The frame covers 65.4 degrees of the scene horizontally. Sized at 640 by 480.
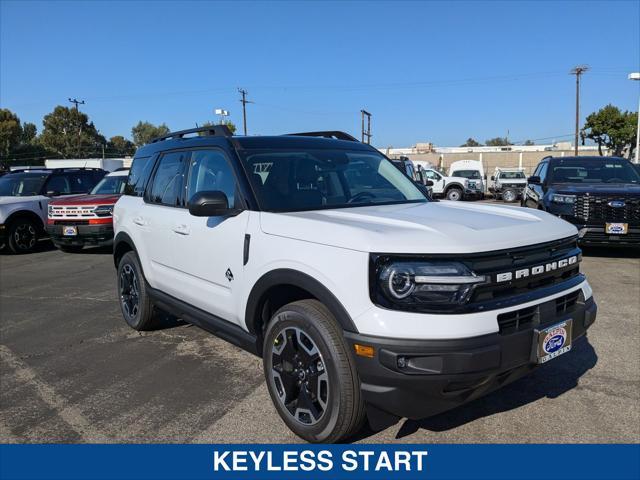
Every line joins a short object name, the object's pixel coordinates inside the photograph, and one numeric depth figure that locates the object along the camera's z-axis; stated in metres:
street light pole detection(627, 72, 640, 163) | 26.37
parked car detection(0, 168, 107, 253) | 11.09
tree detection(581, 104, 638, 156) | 46.19
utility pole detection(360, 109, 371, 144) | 46.47
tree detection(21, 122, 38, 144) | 81.50
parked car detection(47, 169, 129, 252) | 10.20
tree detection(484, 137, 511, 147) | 121.06
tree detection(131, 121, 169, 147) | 105.99
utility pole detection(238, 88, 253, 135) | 52.97
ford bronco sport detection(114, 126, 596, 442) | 2.40
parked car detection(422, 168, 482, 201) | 27.55
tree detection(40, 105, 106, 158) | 75.75
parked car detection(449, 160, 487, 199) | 27.90
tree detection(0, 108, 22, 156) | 68.88
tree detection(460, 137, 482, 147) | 129.88
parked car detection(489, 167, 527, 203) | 26.25
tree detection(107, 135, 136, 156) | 98.62
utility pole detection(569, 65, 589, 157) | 44.44
